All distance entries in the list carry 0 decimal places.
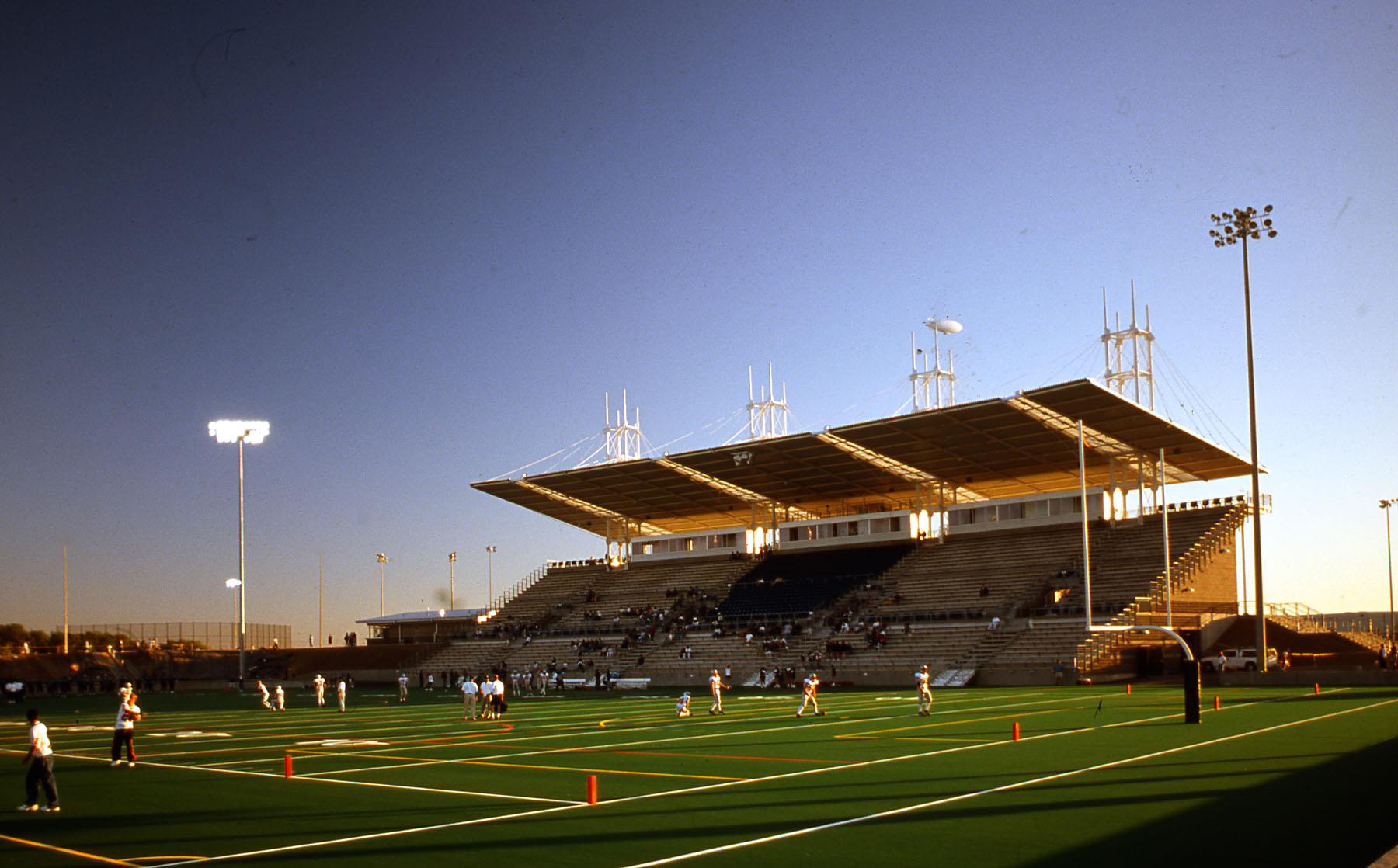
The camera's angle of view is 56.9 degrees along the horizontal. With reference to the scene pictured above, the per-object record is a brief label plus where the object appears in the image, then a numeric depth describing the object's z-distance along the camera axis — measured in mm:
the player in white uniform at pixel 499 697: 39969
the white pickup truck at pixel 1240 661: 56500
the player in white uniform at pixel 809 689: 36469
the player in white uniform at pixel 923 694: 34344
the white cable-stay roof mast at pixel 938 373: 70062
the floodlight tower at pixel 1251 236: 51875
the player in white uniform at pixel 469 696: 39156
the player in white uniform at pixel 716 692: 38875
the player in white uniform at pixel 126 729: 24594
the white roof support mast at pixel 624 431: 84562
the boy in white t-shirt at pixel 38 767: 17641
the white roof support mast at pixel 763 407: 77125
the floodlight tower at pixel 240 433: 64625
